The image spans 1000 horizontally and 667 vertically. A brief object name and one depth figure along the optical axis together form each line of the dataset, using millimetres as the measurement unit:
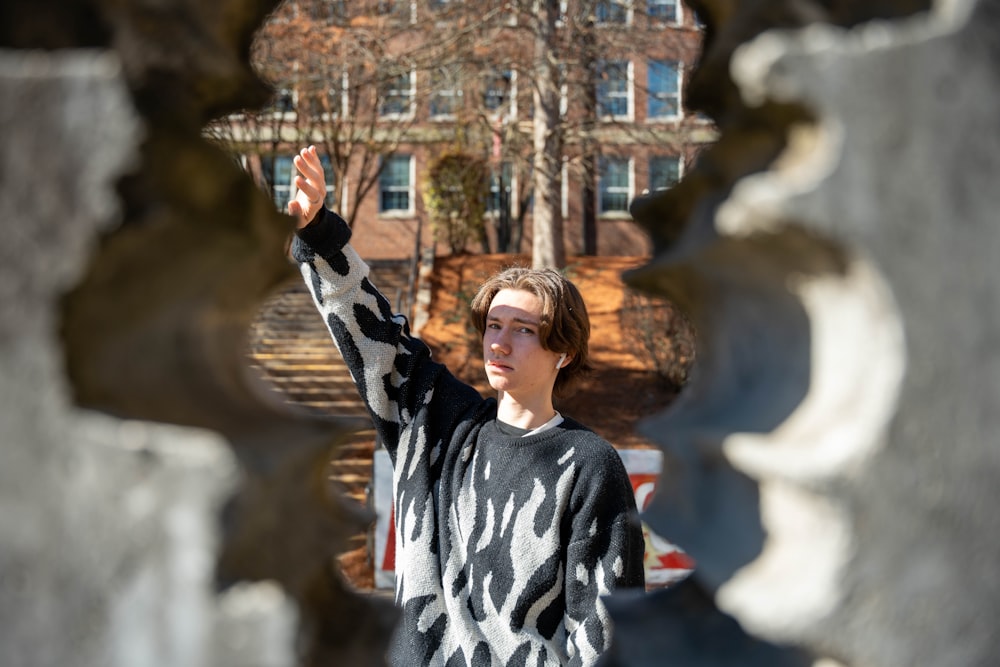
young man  1750
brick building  12414
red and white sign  6574
